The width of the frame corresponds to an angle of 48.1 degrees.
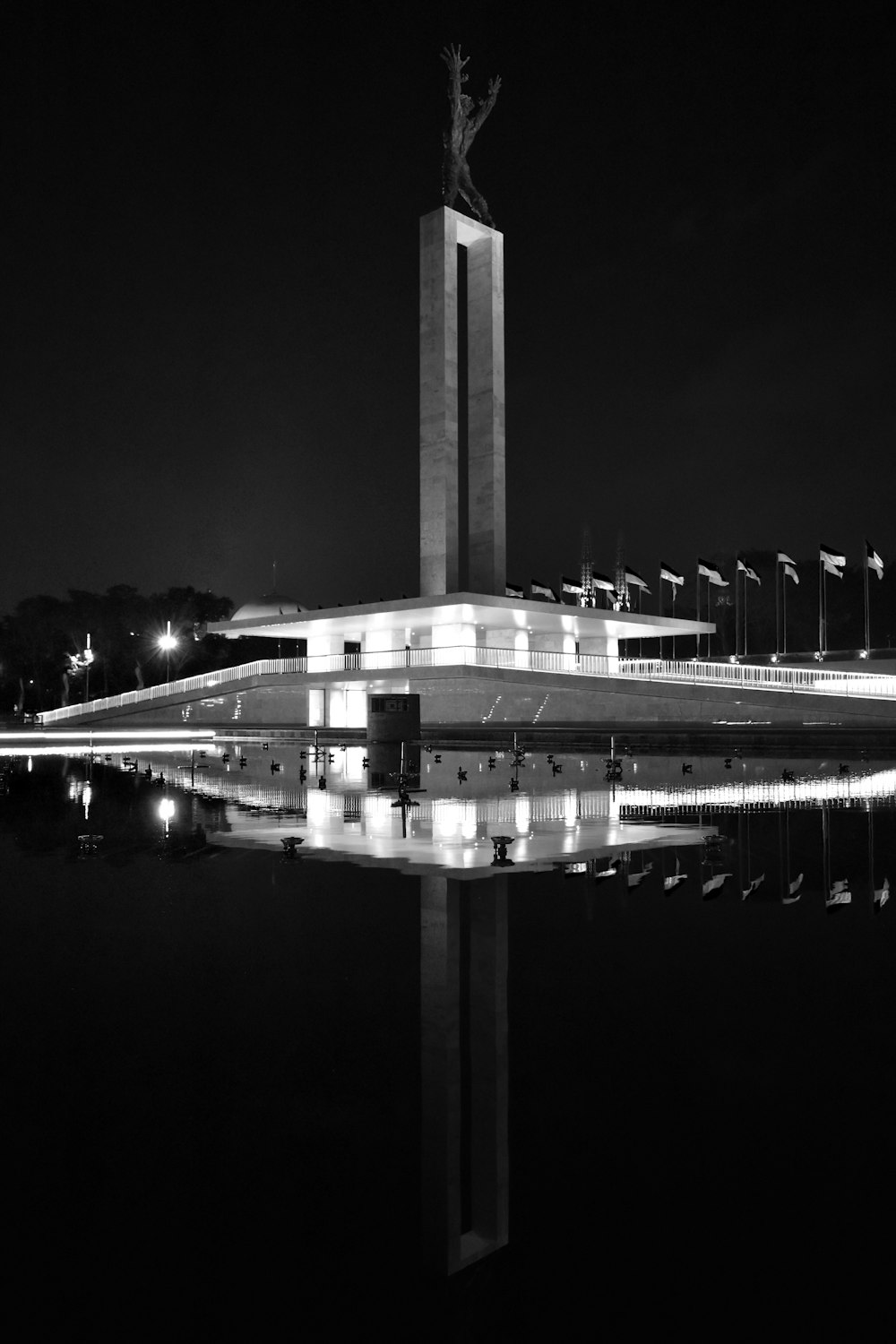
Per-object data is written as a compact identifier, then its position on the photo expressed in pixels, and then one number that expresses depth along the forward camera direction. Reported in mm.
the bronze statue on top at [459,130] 44875
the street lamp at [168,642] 72494
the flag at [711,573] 47406
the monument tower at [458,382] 42812
